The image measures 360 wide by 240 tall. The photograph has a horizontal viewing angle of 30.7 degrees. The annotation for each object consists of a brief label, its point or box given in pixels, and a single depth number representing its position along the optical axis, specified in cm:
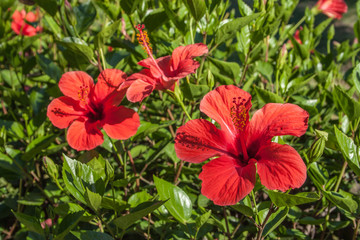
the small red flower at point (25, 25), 116
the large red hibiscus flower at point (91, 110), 63
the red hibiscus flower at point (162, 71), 58
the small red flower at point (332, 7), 108
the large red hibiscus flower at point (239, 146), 54
